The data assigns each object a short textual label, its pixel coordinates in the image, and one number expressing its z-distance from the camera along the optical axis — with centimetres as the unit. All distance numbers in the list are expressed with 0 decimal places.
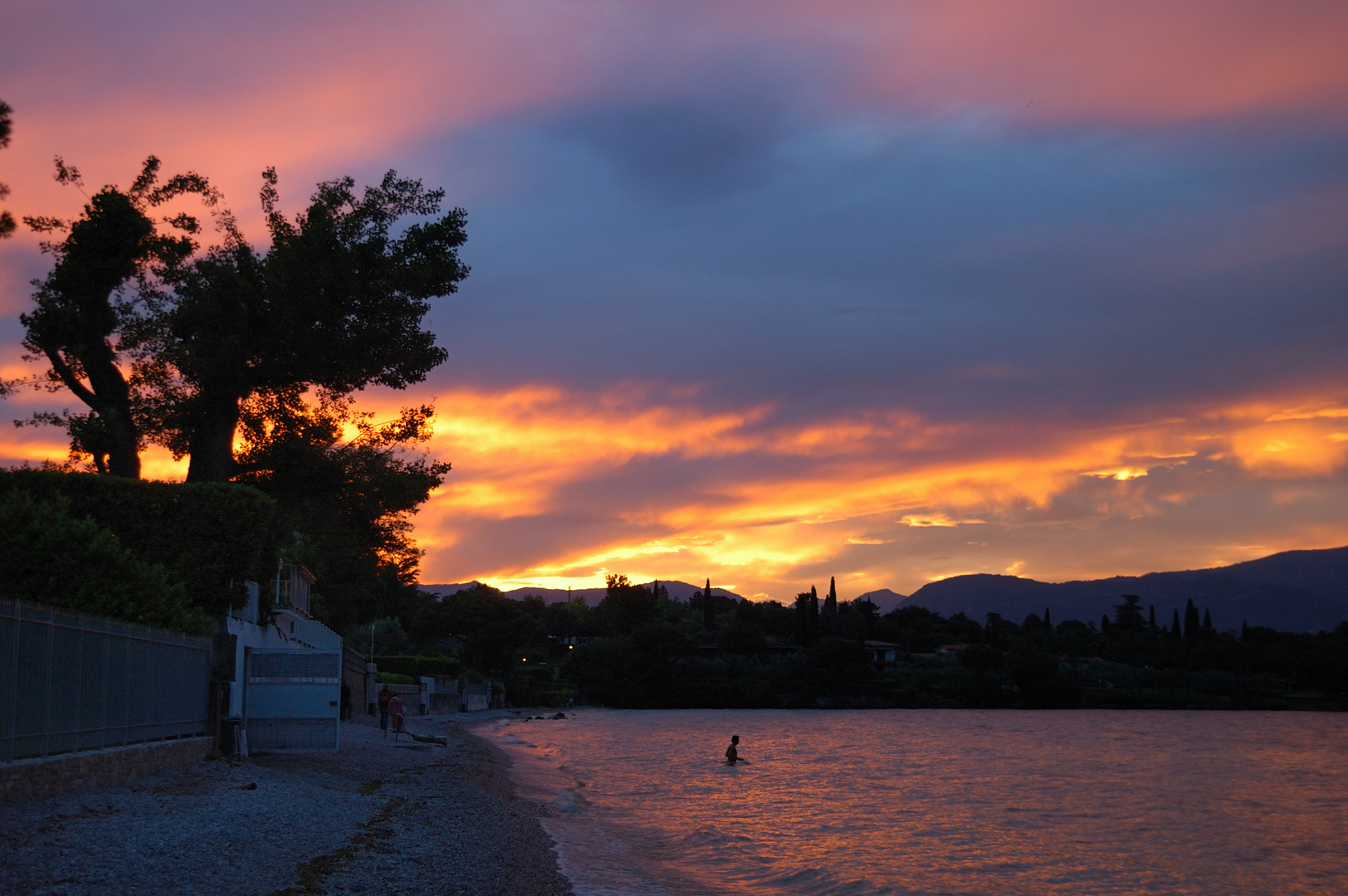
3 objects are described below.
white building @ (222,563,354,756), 2606
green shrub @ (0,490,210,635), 1778
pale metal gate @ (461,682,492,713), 9148
